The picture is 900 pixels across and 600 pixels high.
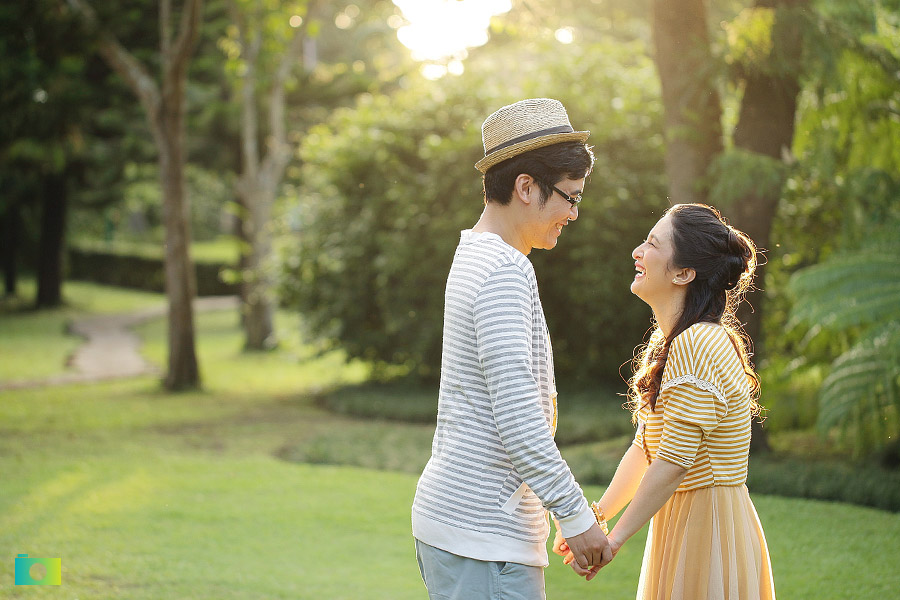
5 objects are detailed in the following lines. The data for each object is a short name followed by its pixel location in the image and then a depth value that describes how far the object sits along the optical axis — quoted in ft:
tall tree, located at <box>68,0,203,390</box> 40.60
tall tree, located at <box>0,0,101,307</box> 41.14
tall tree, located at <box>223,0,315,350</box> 50.08
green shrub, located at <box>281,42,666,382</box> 36.06
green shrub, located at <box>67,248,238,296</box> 116.06
